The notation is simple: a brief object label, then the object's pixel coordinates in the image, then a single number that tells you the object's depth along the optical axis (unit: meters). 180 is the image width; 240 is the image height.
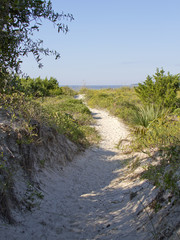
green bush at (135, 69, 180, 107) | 14.00
